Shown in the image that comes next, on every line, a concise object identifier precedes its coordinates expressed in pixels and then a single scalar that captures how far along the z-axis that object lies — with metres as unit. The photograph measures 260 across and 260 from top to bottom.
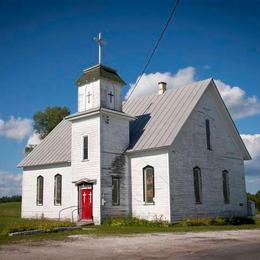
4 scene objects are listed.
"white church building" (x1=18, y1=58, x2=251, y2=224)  19.04
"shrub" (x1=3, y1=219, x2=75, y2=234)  14.24
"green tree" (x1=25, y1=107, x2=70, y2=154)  36.78
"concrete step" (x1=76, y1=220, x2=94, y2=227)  18.14
